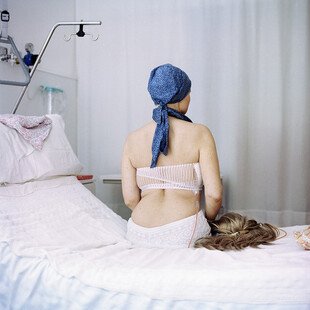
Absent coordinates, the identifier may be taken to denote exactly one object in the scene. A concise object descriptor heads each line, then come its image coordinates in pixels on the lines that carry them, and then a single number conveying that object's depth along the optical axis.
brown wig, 1.25
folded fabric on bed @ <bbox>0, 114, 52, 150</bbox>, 1.85
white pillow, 1.74
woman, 1.39
